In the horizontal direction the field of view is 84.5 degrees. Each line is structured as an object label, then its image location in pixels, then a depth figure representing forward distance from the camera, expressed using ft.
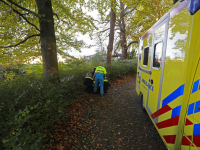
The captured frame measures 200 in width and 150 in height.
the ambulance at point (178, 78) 4.79
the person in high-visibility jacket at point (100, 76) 19.42
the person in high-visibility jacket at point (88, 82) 19.52
